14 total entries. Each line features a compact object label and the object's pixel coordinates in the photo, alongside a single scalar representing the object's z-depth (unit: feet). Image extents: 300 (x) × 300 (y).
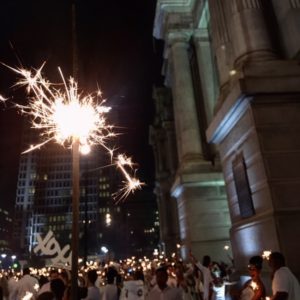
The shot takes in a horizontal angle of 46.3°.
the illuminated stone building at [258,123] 29.40
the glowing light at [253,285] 20.88
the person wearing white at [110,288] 27.22
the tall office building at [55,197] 423.64
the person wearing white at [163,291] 21.51
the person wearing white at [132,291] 28.35
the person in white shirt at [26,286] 33.55
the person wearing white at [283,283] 18.04
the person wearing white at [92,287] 24.68
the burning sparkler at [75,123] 26.35
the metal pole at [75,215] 19.88
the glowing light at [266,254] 28.68
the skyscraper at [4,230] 469.20
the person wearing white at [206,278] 33.71
